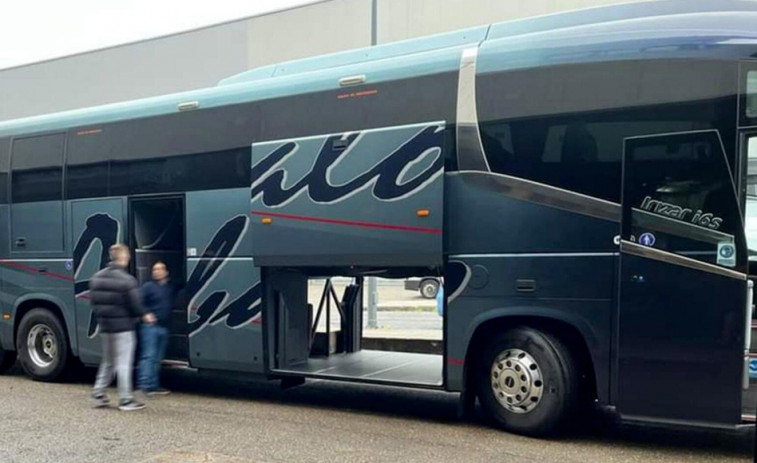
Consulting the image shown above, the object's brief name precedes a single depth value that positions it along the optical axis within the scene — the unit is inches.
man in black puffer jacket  296.5
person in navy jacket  315.3
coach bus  216.1
